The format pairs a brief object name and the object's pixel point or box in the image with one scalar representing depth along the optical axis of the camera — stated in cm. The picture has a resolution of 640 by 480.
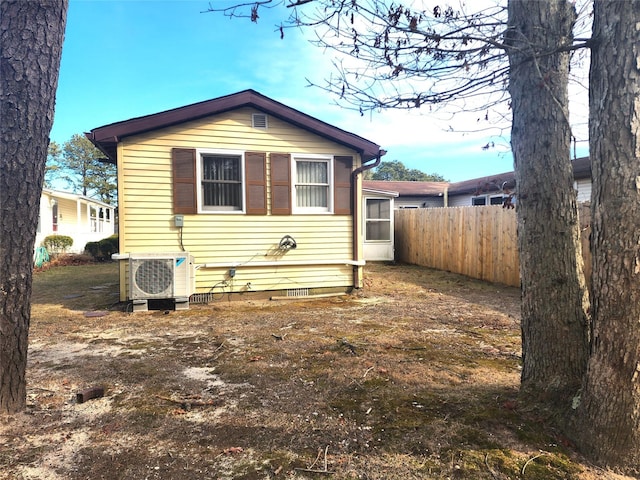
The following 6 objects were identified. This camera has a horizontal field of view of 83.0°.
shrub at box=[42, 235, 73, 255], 1431
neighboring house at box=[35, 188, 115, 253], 1500
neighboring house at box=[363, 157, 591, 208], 1465
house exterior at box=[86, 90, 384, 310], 634
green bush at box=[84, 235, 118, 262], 1574
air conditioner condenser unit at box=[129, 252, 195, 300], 596
